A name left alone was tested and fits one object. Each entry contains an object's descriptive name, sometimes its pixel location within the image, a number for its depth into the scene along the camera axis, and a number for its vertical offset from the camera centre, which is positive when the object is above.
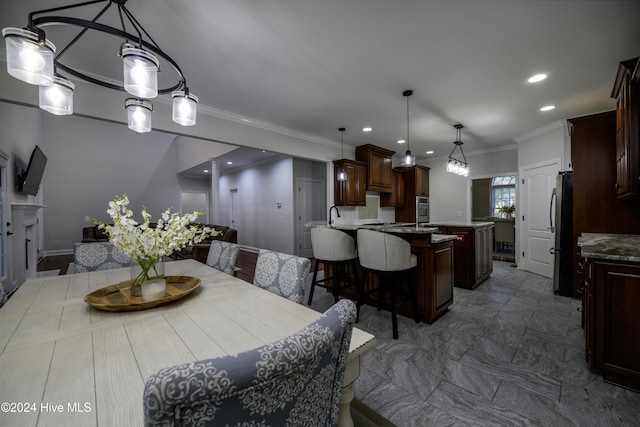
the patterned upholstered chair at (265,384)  0.34 -0.27
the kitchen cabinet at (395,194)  6.16 +0.46
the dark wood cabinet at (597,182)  2.69 +0.32
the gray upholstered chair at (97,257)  2.13 -0.37
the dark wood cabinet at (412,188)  6.27 +0.62
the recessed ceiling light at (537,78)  2.67 +1.43
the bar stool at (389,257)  2.43 -0.44
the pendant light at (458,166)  4.15 +0.76
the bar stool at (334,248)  2.89 -0.41
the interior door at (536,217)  4.34 -0.09
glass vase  1.31 -0.31
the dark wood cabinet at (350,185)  4.90 +0.55
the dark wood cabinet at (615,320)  1.60 -0.71
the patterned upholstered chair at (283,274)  1.52 -0.39
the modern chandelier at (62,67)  0.98 +0.66
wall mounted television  3.70 +0.62
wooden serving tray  1.18 -0.42
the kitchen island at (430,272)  2.64 -0.63
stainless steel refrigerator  3.36 -0.30
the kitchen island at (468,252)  3.75 -0.59
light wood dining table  0.62 -0.46
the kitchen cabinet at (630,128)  1.99 +0.67
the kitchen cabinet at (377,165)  5.32 +1.04
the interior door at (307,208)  6.34 +0.14
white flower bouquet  1.25 -0.11
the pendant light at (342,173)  4.58 +0.74
